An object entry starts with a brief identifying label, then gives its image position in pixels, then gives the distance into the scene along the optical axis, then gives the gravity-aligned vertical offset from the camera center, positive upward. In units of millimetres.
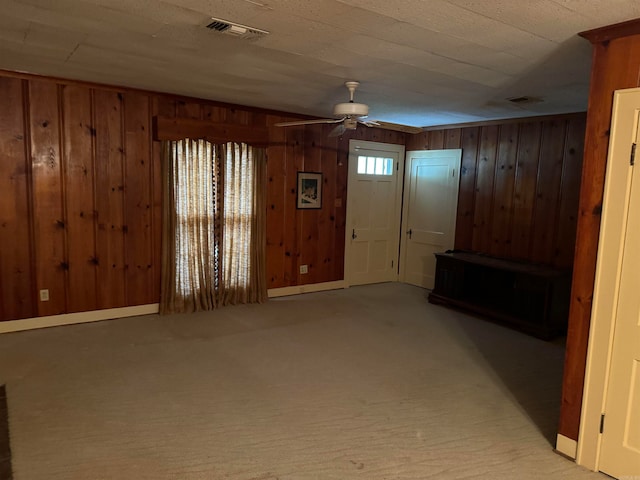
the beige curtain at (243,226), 5250 -474
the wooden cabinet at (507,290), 4641 -1092
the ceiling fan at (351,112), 3834 +677
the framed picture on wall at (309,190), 5969 -16
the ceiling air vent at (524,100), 4258 +935
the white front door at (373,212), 6539 -321
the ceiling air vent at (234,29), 2518 +914
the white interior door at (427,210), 6332 -259
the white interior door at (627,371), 2242 -883
